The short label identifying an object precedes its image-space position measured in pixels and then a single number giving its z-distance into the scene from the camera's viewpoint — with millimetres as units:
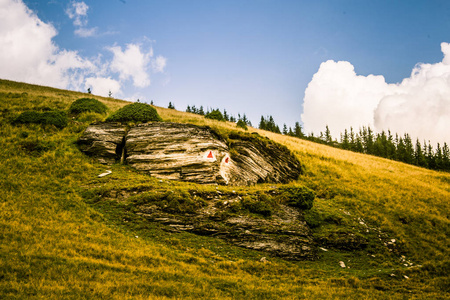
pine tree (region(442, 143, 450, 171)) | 74581
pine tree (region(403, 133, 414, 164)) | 79356
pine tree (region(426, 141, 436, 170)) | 76675
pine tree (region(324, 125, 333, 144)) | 110194
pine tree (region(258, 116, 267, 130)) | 101438
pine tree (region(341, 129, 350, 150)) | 93938
